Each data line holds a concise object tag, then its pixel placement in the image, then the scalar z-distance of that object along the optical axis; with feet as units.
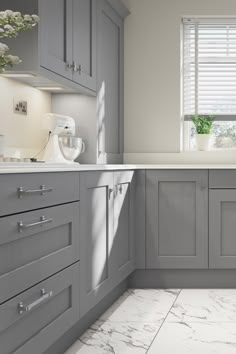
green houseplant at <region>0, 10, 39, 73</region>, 7.77
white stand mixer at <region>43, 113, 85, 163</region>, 12.68
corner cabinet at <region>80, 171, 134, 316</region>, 10.65
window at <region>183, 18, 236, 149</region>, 17.24
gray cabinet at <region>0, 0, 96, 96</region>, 10.41
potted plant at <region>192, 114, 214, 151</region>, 16.94
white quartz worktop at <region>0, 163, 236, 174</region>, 7.49
